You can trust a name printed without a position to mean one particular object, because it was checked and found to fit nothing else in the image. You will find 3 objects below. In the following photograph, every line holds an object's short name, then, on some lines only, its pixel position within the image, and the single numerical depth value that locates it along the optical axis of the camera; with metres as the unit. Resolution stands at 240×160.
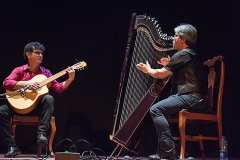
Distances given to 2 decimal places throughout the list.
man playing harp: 6.73
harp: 7.04
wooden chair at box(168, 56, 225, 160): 6.90
